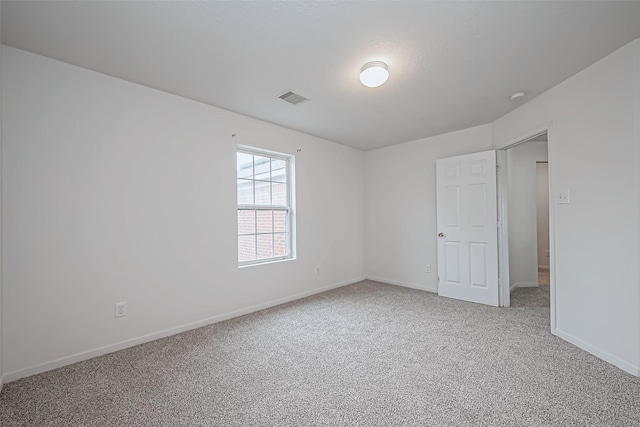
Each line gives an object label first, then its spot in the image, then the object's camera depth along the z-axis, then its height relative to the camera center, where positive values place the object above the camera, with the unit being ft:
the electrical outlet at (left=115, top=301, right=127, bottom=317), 8.53 -2.71
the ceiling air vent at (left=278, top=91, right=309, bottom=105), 9.82 +4.09
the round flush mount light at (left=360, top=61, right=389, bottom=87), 7.76 +3.83
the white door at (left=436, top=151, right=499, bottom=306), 12.54 -0.66
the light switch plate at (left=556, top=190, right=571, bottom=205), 8.90 +0.44
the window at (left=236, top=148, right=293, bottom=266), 12.11 +0.40
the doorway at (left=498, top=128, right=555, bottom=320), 15.47 -0.24
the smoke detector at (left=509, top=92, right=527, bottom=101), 9.78 +3.99
